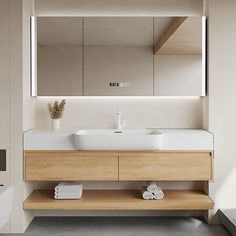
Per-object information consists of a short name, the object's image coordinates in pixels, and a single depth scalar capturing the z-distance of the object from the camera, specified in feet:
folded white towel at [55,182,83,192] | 7.27
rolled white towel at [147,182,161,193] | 7.29
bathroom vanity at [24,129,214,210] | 7.03
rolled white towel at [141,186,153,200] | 7.24
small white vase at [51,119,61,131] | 7.73
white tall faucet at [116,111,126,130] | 7.83
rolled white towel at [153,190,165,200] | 7.26
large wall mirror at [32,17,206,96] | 7.86
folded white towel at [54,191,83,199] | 7.24
